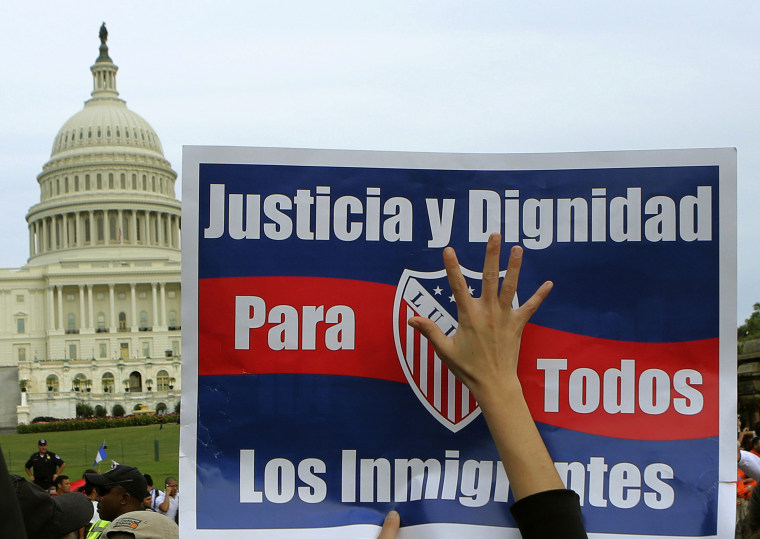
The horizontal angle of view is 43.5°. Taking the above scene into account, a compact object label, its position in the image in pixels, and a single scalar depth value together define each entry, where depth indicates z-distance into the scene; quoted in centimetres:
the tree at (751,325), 3606
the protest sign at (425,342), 185
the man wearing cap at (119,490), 430
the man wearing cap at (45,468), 849
